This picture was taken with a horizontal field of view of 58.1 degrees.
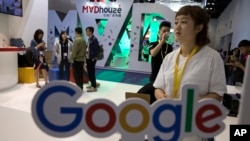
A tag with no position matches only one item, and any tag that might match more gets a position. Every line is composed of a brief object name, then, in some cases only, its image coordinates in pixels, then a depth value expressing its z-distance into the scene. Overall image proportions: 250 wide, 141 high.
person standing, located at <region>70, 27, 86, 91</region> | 4.71
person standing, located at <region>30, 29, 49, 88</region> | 5.18
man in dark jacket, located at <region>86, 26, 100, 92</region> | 4.99
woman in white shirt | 1.03
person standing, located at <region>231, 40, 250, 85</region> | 3.92
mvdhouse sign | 8.59
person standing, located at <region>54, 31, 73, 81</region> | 5.08
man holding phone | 2.51
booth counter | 4.70
